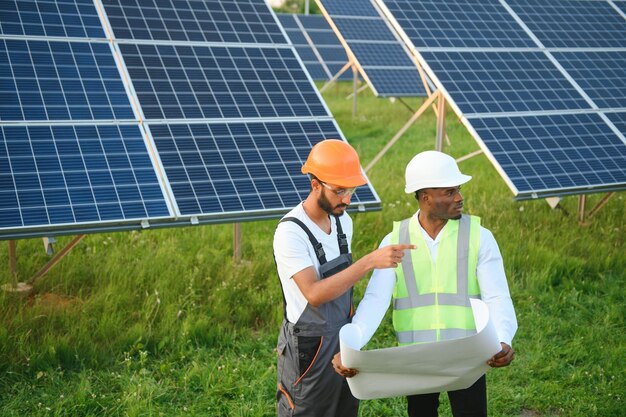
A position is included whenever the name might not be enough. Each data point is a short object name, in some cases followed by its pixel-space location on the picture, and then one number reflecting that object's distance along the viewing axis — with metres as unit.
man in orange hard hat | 3.86
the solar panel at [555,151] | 7.87
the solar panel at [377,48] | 15.75
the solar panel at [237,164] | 6.57
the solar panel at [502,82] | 8.73
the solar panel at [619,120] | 9.10
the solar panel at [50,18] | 7.49
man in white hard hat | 4.02
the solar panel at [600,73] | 9.58
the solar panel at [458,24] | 9.48
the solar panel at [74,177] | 5.99
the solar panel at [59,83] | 6.77
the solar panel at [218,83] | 7.32
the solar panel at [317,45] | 20.67
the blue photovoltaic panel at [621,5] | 11.96
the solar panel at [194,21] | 8.01
